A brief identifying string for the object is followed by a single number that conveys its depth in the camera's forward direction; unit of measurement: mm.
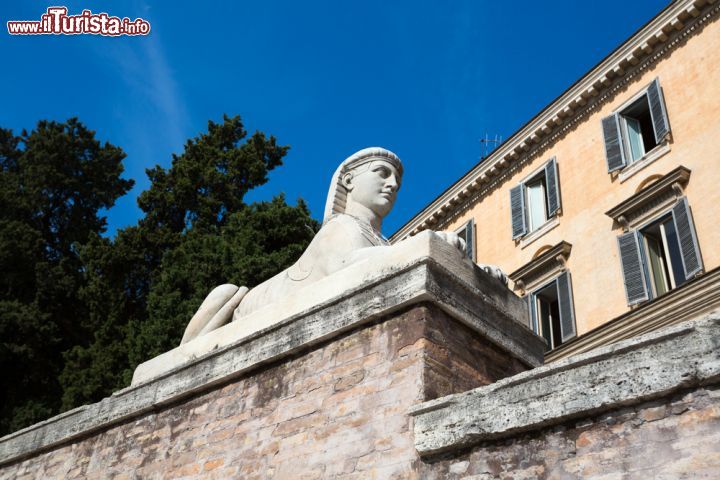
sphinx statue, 5887
